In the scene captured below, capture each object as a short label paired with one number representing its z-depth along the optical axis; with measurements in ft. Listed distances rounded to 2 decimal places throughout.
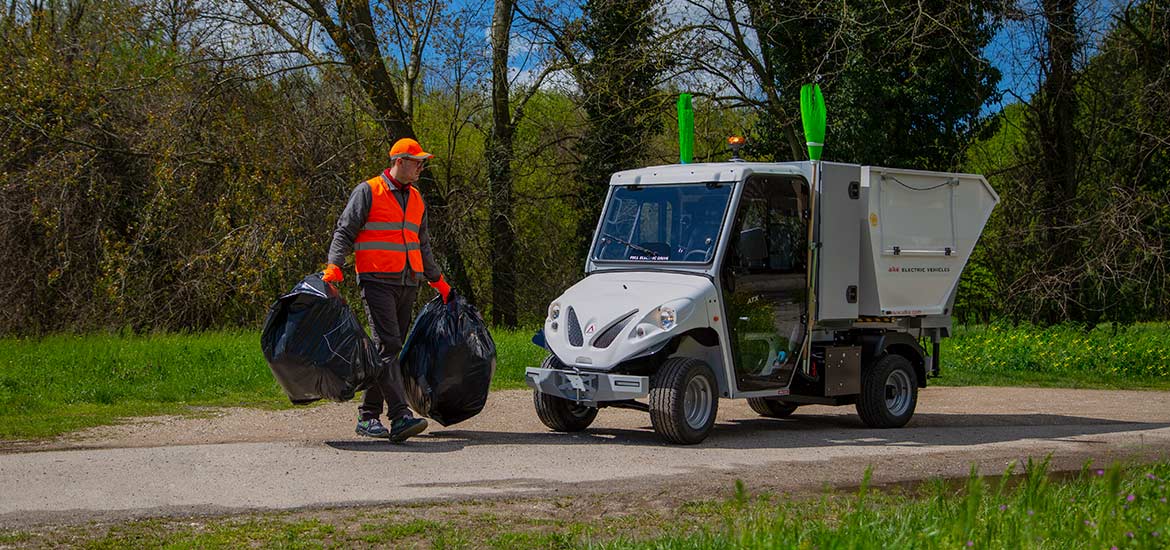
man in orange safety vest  28.91
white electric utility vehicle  30.01
